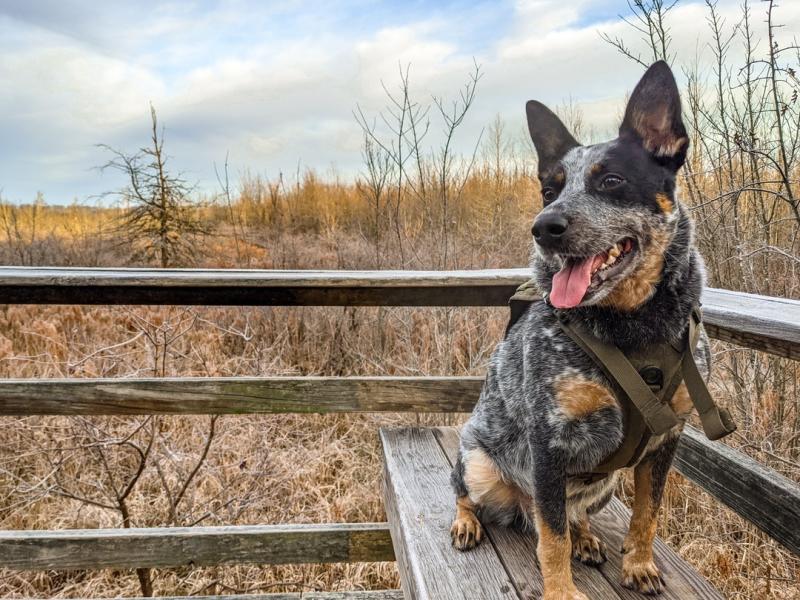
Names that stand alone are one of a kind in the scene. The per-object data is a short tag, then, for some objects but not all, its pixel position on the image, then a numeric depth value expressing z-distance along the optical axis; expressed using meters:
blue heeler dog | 1.30
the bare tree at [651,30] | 3.96
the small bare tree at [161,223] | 8.60
